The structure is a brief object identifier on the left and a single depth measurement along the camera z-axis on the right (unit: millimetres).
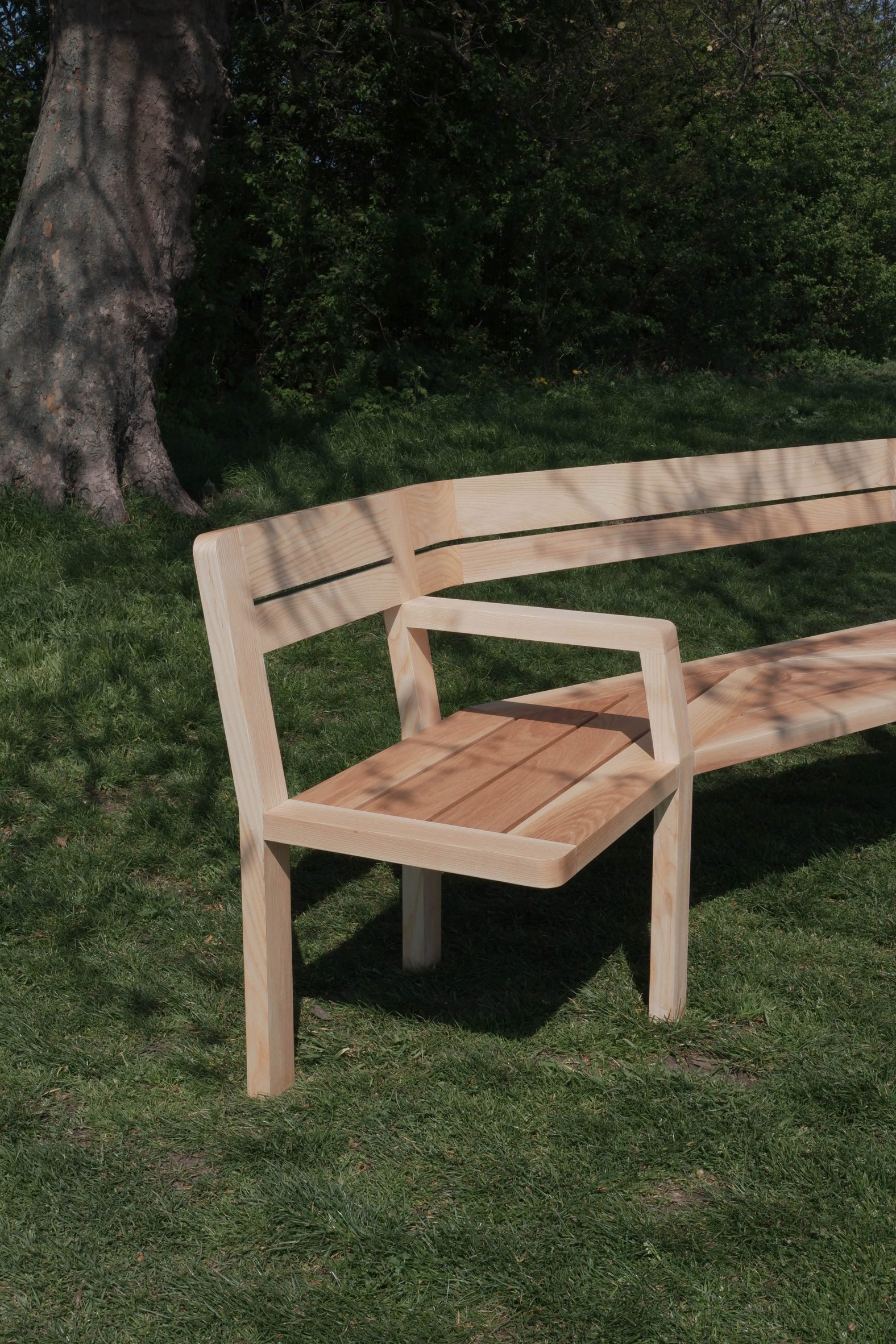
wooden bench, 2715
